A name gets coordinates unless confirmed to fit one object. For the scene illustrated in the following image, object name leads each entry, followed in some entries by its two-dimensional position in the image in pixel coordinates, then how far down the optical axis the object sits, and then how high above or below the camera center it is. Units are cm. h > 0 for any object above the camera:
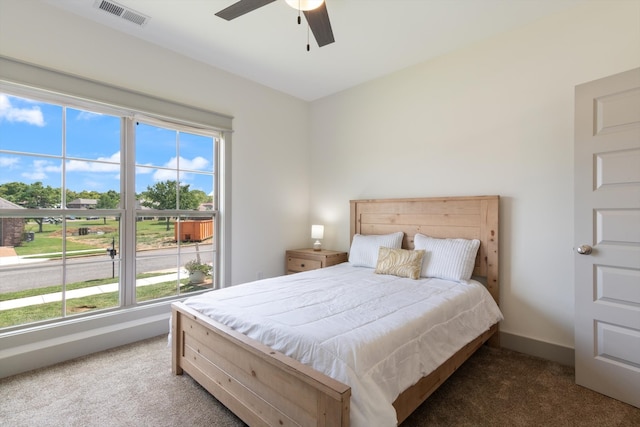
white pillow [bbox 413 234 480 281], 260 -40
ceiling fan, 184 +129
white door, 184 -14
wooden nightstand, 363 -56
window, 231 +6
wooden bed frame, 125 -78
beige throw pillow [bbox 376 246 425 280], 270 -45
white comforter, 128 -59
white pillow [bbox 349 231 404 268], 316 -35
